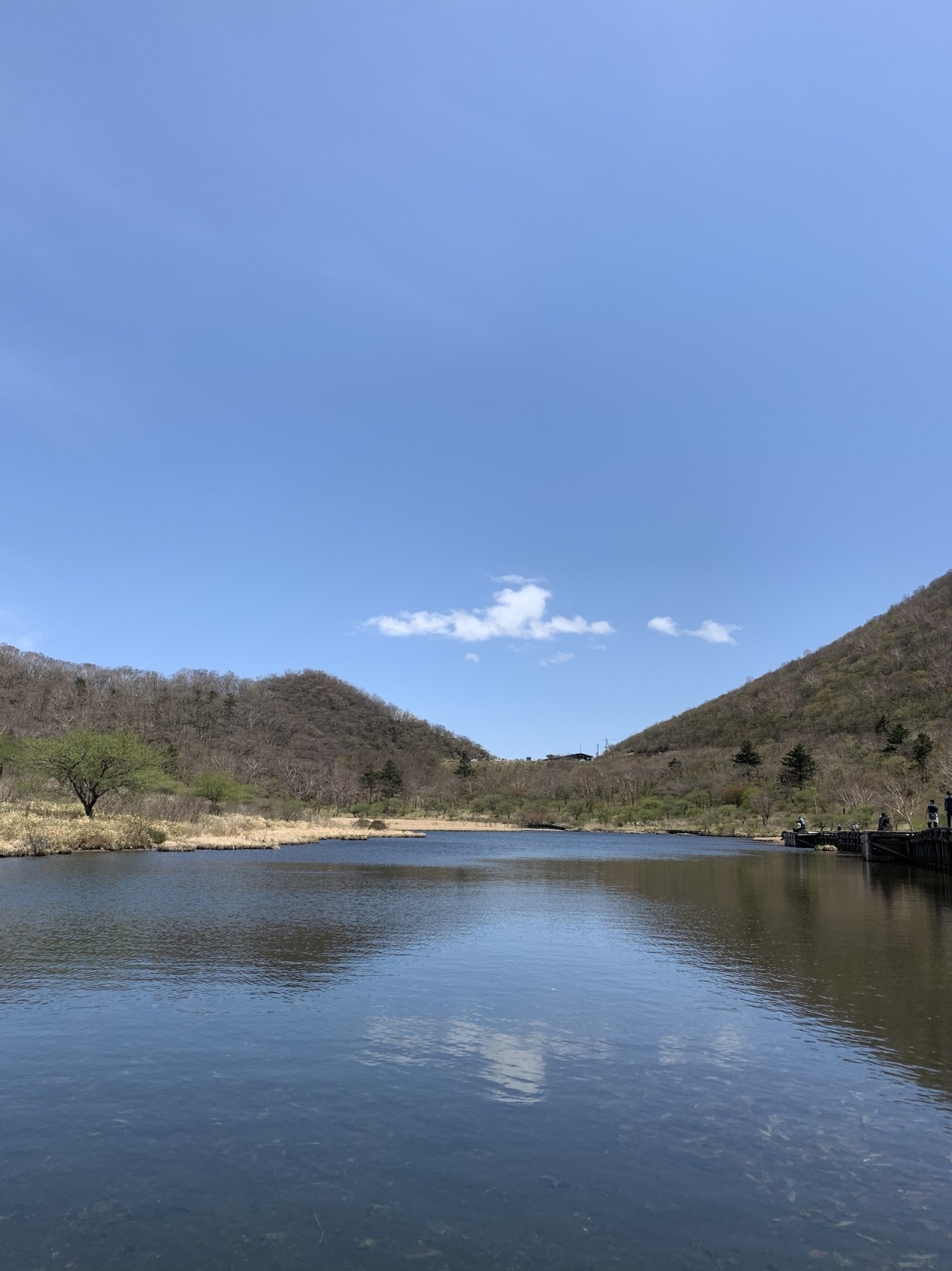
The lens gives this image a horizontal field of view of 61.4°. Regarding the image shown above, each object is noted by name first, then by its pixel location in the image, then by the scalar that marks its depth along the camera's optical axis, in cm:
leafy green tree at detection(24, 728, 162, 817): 6341
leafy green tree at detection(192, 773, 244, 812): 10250
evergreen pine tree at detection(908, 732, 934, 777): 9612
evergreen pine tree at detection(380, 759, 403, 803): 16538
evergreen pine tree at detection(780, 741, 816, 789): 12112
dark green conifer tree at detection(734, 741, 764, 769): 14050
